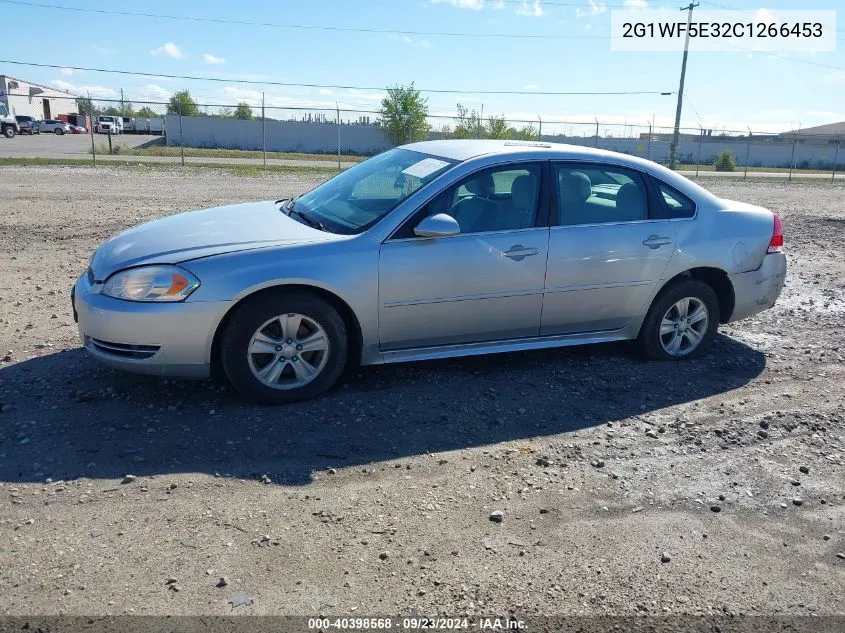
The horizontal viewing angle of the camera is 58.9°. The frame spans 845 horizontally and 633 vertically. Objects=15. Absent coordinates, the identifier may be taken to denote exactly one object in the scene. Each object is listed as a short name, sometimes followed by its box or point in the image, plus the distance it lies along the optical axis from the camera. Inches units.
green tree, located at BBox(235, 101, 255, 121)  2377.0
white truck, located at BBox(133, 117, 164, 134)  2743.6
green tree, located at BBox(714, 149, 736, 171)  1786.4
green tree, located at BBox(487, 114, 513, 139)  1300.4
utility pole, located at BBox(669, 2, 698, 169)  1264.8
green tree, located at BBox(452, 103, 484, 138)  1314.7
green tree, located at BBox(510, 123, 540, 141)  1301.7
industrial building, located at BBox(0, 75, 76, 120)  2674.7
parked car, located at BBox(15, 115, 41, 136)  2231.8
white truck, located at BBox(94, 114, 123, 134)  2454.5
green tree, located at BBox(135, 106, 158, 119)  2970.0
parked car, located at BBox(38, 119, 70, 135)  2384.1
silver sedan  172.1
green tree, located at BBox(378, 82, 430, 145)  1631.4
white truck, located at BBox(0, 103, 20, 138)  1919.3
